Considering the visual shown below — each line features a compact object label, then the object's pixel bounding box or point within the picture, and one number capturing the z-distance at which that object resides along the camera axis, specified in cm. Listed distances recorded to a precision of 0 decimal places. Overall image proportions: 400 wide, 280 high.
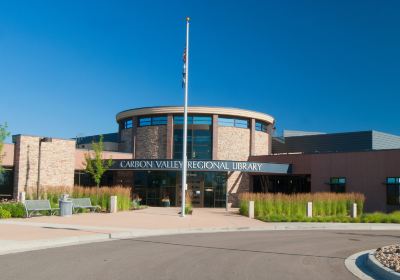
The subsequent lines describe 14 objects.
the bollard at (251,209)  2944
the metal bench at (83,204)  2840
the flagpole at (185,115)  2884
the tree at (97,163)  3989
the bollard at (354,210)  3154
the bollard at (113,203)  2952
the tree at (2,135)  3330
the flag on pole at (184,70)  2892
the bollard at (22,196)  3021
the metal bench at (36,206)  2541
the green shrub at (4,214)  2467
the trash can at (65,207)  2631
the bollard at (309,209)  3039
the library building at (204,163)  3653
